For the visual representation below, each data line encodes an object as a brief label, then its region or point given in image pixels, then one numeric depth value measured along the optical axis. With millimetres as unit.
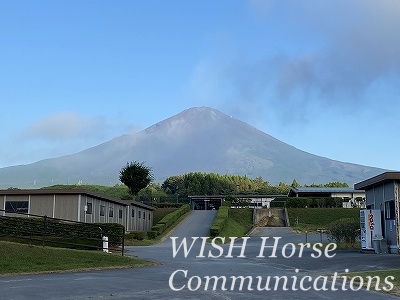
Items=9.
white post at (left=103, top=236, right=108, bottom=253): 22666
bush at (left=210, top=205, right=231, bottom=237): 41219
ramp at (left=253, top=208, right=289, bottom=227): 55378
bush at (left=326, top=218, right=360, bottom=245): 28656
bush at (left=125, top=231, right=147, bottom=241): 37638
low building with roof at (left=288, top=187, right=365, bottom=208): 73562
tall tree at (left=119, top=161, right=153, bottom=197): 61906
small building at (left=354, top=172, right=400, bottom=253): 24469
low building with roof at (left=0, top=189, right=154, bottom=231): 34281
